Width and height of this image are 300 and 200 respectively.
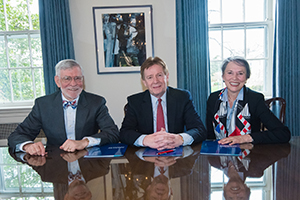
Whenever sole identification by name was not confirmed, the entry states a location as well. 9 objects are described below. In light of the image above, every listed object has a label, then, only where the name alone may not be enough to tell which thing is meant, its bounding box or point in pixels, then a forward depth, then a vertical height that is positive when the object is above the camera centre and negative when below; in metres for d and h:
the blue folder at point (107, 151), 1.48 -0.48
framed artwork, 3.46 +0.53
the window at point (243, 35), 3.64 +0.54
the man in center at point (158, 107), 1.97 -0.27
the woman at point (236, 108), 1.90 -0.29
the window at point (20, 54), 3.66 +0.37
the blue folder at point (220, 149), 1.41 -0.47
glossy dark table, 0.97 -0.47
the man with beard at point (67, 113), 1.96 -0.29
